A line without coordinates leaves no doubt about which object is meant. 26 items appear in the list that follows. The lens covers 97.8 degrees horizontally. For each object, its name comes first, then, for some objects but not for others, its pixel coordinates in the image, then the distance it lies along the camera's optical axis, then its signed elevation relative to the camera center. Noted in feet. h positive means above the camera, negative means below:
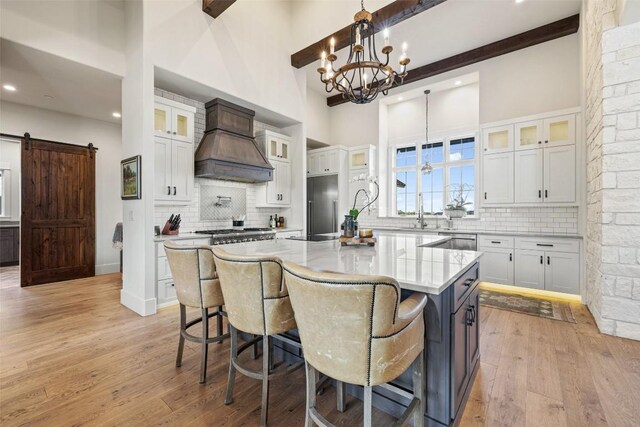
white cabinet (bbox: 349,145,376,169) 19.72 +3.75
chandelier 7.89 +4.15
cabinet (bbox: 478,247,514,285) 13.96 -2.88
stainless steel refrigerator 20.53 +0.41
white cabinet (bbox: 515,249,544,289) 13.21 -2.87
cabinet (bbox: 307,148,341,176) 20.48 +3.69
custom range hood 13.26 +3.14
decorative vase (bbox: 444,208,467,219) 16.31 -0.20
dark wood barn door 14.89 -0.05
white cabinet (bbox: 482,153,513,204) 14.71 +1.68
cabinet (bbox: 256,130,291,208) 16.65 +2.54
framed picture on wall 10.79 +1.34
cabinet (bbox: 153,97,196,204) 12.00 +2.64
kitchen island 4.56 -1.76
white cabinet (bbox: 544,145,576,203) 13.15 +1.69
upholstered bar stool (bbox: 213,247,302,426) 4.82 -1.58
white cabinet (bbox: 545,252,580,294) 12.47 -2.87
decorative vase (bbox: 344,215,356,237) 8.66 -0.53
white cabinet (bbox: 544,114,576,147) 13.09 +3.79
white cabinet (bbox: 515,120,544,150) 13.87 +3.81
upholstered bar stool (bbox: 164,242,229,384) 6.20 -1.58
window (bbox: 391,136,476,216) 17.53 +2.28
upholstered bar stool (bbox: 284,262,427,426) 3.32 -1.49
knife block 12.31 -0.89
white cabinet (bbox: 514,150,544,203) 13.92 +1.70
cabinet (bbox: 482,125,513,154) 14.70 +3.81
